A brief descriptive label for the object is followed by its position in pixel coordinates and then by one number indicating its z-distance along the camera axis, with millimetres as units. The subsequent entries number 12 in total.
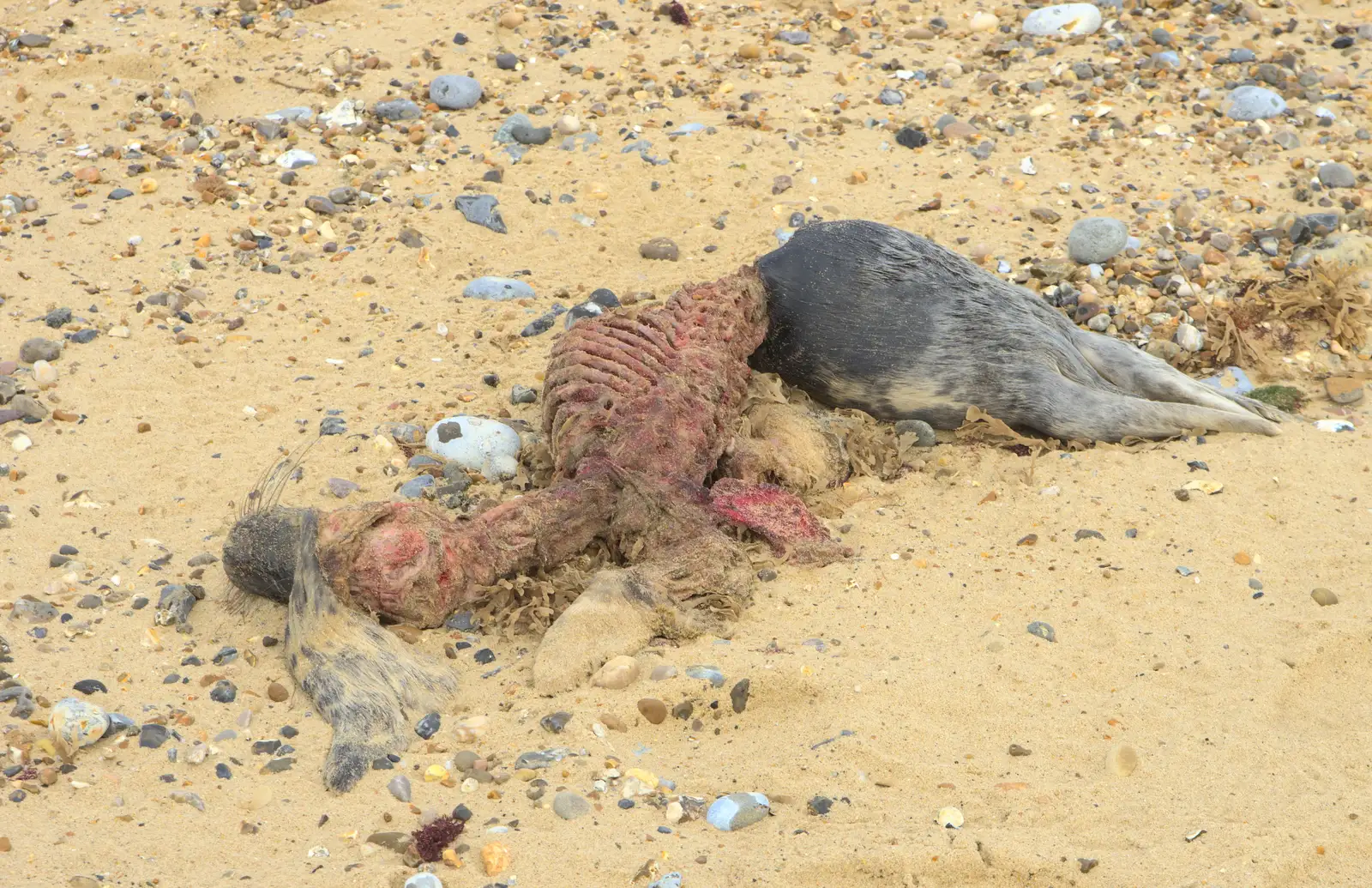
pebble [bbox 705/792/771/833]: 6195
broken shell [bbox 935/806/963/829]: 6117
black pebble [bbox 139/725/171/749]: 6820
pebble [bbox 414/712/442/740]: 6993
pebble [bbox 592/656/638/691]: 7234
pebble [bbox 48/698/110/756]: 6668
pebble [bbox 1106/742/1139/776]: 6496
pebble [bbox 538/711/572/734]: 6898
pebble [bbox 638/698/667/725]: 7023
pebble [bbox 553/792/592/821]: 6273
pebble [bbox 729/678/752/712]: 7070
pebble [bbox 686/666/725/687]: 7160
